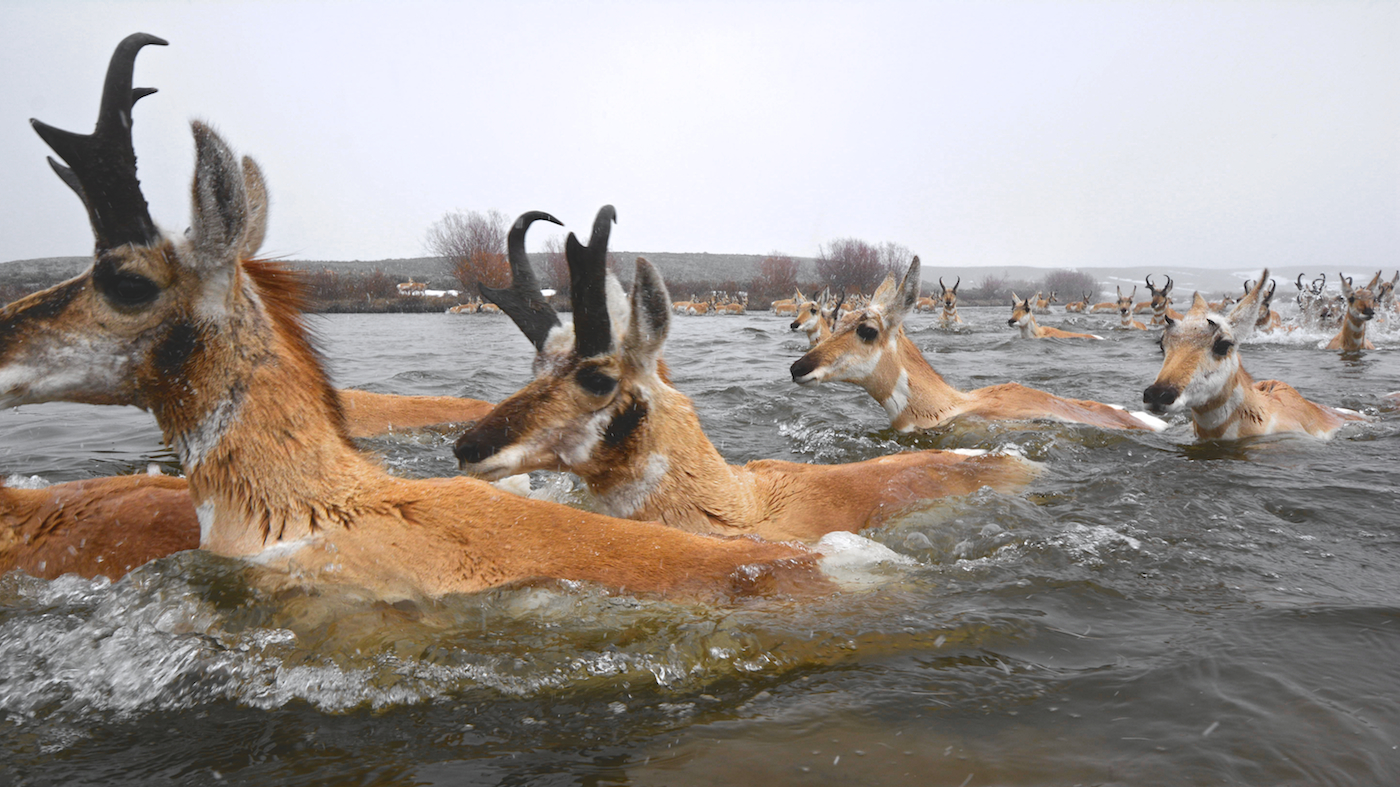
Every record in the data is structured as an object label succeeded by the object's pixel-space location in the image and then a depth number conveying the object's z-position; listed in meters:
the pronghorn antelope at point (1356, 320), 17.94
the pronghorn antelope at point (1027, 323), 24.97
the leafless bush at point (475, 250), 60.26
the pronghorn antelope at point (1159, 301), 21.05
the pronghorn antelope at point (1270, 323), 23.05
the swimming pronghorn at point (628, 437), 3.78
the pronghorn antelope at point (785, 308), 53.28
